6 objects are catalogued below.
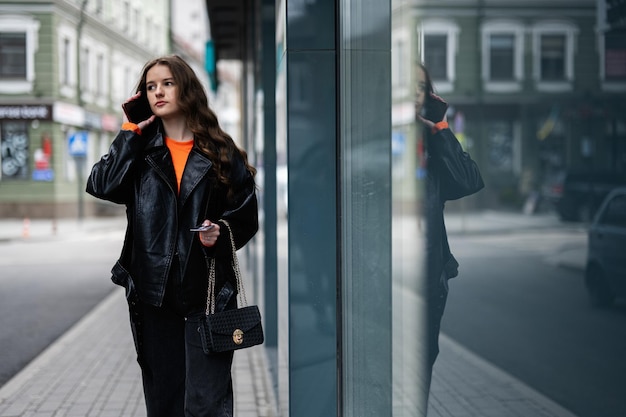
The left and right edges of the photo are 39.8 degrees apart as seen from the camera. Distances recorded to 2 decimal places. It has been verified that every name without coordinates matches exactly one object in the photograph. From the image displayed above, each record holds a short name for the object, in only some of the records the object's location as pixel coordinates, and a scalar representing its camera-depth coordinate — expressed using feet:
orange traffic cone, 74.44
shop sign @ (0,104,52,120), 89.97
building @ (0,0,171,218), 81.25
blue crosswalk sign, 97.25
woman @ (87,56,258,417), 10.60
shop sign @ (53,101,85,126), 95.09
